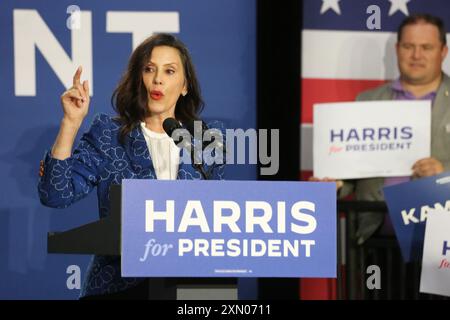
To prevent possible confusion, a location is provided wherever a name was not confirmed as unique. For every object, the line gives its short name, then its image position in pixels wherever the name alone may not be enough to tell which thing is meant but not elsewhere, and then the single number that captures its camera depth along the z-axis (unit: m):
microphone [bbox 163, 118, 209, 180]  7.33
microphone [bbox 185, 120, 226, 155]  7.51
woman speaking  7.43
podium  6.55
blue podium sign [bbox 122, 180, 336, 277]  6.71
